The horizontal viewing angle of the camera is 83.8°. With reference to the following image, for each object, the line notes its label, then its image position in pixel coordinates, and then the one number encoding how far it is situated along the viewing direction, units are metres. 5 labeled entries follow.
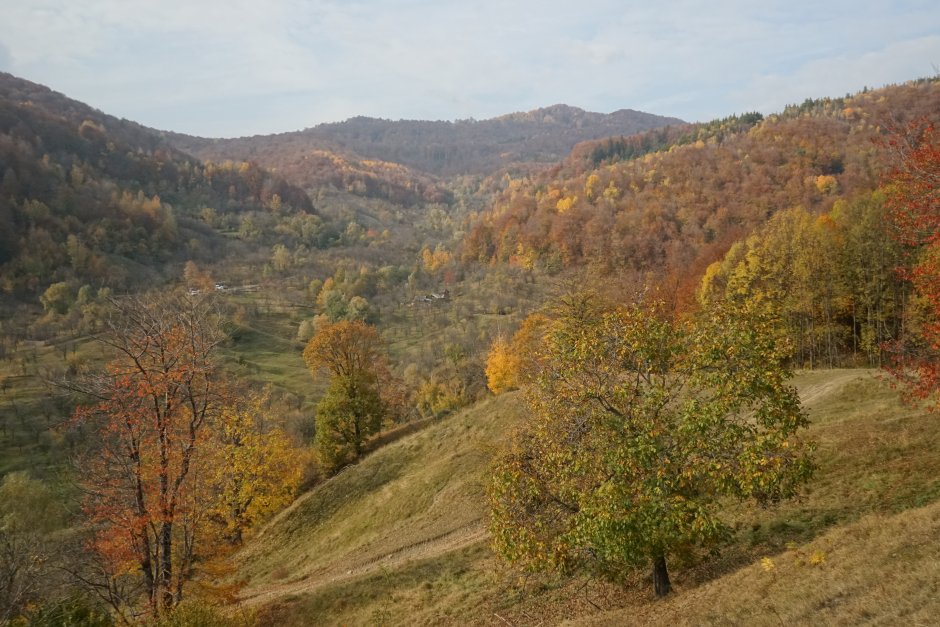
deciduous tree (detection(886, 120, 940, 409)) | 15.73
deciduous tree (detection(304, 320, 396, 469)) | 49.69
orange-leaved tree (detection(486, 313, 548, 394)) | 52.12
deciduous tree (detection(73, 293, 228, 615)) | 20.81
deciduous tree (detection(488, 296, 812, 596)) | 12.53
